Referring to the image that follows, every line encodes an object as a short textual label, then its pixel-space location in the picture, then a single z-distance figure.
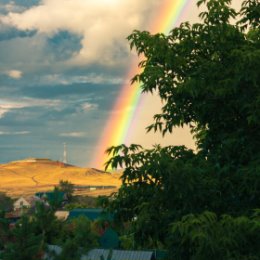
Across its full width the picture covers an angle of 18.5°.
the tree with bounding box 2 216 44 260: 11.98
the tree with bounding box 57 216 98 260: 12.78
